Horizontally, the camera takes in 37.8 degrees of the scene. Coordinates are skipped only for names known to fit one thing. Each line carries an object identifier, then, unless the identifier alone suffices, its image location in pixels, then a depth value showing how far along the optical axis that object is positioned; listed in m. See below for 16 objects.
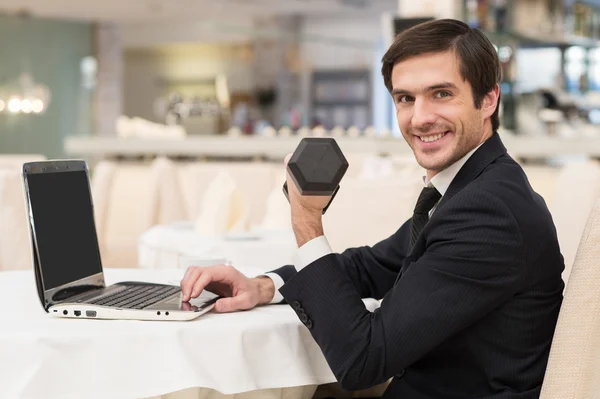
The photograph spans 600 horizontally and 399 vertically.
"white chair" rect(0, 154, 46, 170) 5.89
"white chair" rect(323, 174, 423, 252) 3.37
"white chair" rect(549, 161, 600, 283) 3.08
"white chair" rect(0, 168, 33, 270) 4.14
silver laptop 1.64
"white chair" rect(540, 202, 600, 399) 1.47
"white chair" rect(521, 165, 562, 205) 5.53
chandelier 15.48
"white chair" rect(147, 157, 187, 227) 5.65
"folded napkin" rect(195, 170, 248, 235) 3.71
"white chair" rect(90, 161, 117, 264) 5.25
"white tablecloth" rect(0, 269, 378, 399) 1.50
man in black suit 1.42
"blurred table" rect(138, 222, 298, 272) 3.32
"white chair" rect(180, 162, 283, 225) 5.72
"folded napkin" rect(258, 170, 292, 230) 4.10
